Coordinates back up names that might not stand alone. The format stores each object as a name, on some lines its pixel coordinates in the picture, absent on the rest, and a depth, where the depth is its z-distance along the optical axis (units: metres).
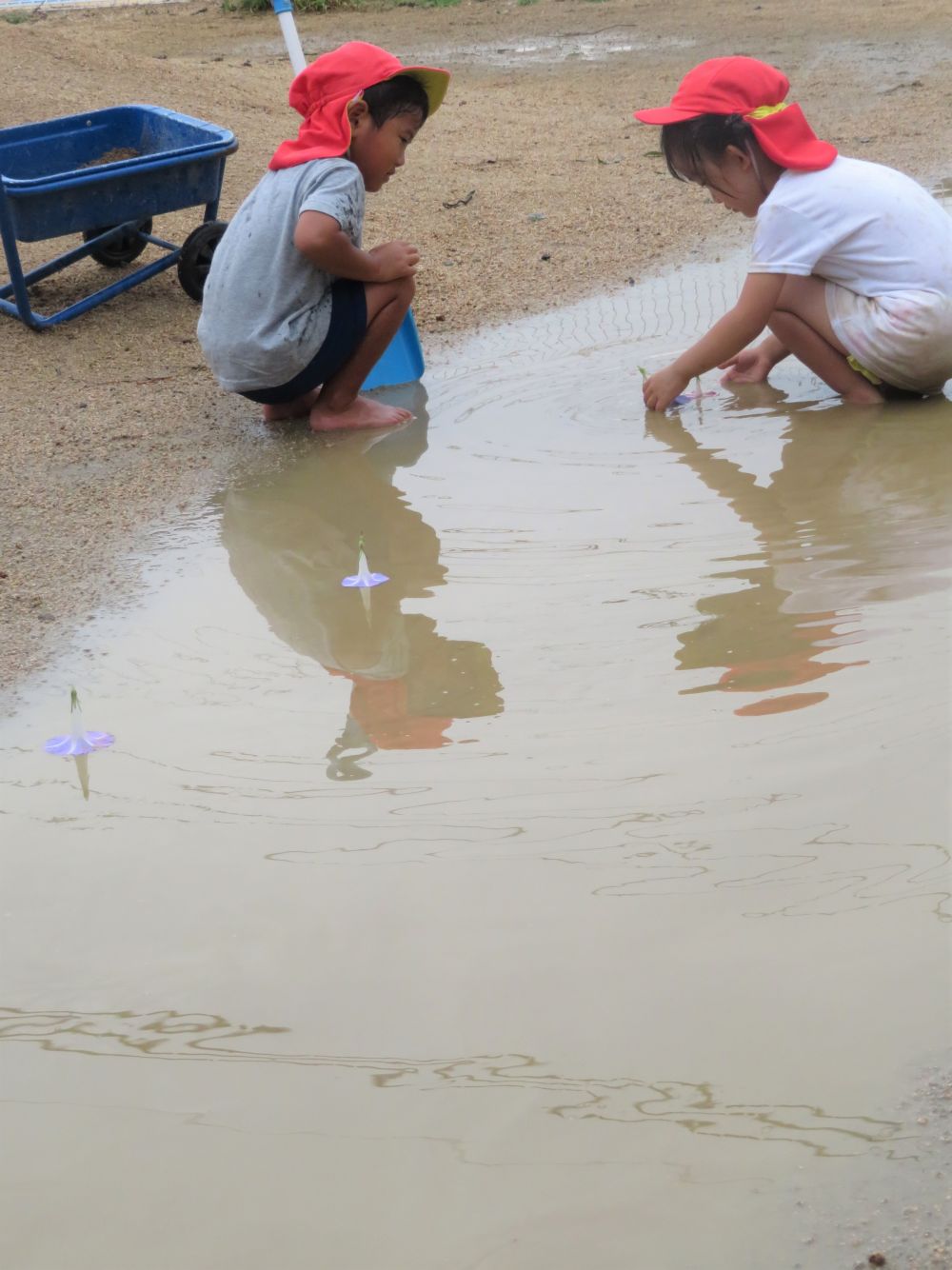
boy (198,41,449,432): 3.86
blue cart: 4.89
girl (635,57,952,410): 3.61
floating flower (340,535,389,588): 3.08
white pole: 4.57
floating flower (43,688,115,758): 2.45
